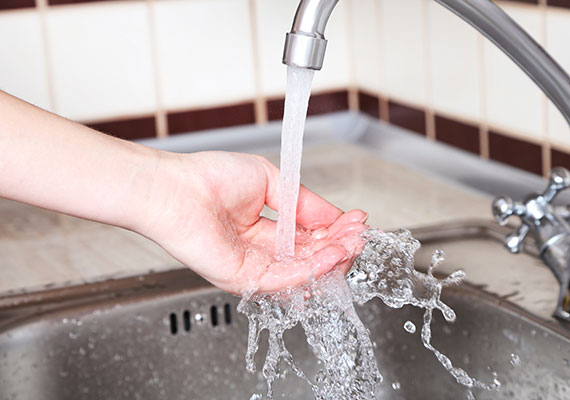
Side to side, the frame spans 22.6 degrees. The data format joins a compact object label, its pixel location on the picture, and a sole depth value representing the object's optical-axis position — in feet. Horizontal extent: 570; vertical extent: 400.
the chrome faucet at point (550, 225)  4.12
